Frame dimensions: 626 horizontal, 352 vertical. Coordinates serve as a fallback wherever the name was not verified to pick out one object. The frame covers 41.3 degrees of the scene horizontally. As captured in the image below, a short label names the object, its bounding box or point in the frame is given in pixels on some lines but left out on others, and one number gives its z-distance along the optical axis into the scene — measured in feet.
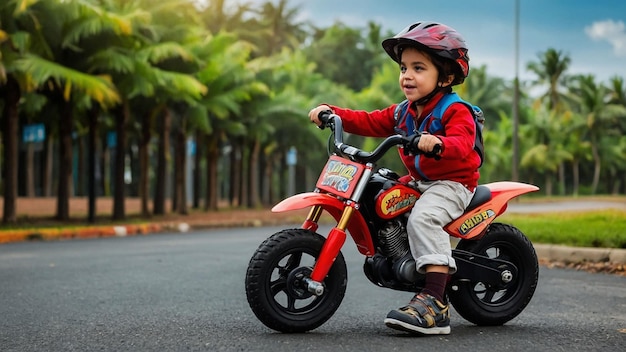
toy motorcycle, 13.73
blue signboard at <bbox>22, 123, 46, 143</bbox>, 67.41
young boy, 13.64
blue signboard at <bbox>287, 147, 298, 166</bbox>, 122.28
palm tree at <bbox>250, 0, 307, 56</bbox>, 187.56
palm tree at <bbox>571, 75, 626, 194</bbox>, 202.08
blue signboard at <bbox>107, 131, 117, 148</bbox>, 92.73
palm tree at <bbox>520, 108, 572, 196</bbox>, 194.71
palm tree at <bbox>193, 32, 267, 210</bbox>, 76.23
